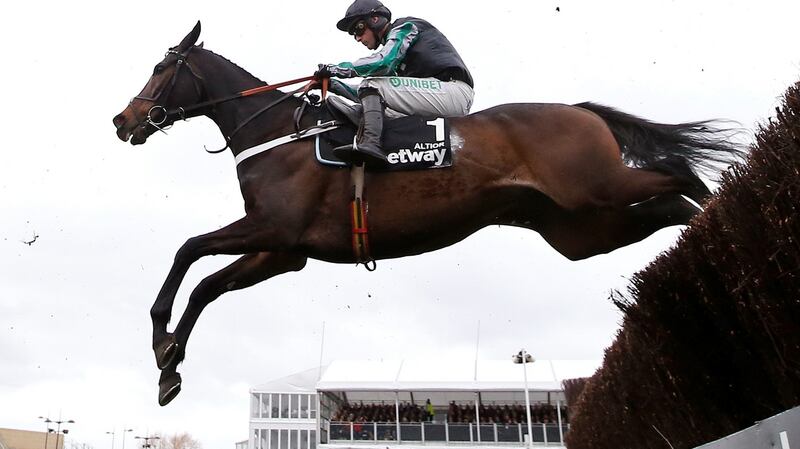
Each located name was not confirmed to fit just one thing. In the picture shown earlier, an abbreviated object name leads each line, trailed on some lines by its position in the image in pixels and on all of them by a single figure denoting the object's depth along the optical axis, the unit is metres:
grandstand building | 26.20
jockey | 5.09
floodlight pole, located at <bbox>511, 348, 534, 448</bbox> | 24.28
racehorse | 4.82
